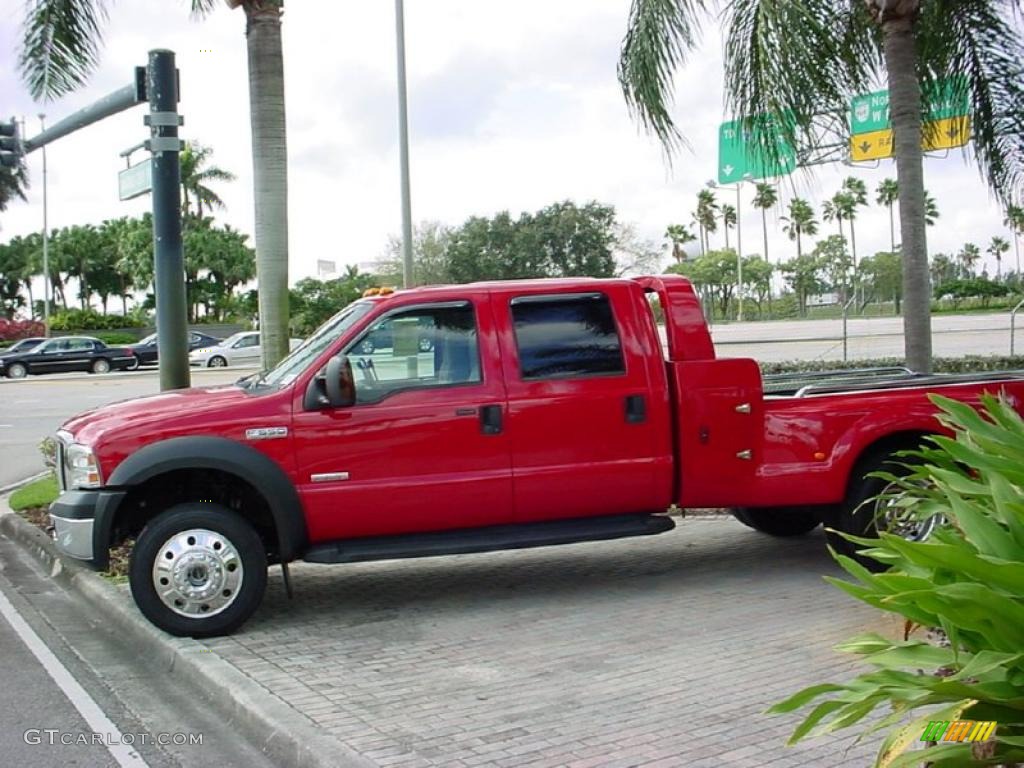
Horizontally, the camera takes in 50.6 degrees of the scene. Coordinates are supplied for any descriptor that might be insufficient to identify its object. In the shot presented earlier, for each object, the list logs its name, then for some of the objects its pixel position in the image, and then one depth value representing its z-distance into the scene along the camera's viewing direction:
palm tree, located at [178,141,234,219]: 60.25
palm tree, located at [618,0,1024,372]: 9.55
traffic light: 15.92
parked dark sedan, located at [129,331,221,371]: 43.53
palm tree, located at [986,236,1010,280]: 94.25
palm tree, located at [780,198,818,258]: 81.31
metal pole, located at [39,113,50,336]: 52.97
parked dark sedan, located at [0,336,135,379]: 40.94
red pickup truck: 6.39
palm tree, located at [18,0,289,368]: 9.95
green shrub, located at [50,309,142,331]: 58.28
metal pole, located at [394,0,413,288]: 14.57
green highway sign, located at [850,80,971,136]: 11.93
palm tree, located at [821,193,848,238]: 82.00
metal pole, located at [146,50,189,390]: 10.16
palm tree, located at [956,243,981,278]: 104.12
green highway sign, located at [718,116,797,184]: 9.95
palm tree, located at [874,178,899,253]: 71.05
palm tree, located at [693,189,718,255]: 90.44
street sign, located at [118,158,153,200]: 10.20
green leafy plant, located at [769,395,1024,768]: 2.92
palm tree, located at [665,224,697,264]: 88.34
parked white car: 41.94
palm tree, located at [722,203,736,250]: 87.81
